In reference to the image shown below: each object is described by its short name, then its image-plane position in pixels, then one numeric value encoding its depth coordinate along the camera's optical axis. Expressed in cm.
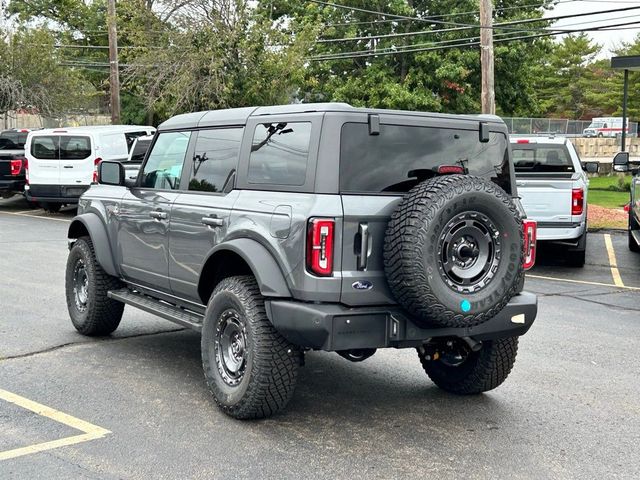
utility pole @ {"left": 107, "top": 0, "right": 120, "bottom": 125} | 2627
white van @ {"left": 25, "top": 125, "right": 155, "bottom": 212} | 1936
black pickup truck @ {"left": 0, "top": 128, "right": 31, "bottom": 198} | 2141
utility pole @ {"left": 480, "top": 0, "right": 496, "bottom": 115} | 1889
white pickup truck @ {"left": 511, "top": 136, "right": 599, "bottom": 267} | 1228
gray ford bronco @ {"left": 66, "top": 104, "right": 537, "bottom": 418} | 484
